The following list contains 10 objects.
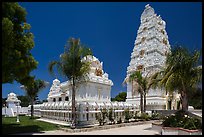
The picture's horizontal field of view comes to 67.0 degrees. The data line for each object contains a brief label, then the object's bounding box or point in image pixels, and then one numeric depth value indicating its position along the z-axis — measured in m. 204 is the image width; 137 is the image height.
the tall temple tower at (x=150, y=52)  23.94
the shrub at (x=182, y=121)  8.38
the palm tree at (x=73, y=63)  11.36
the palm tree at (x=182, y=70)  9.22
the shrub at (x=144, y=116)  14.79
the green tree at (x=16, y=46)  7.63
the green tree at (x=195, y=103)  25.24
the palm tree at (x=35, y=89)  19.51
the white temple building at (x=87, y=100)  12.27
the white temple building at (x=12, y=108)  22.69
